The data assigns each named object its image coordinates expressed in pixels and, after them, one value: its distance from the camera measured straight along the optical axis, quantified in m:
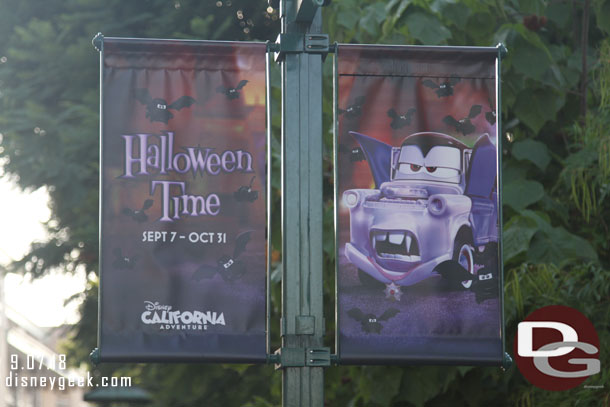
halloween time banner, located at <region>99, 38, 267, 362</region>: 10.36
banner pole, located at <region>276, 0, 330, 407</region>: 10.22
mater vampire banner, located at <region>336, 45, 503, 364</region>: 10.51
